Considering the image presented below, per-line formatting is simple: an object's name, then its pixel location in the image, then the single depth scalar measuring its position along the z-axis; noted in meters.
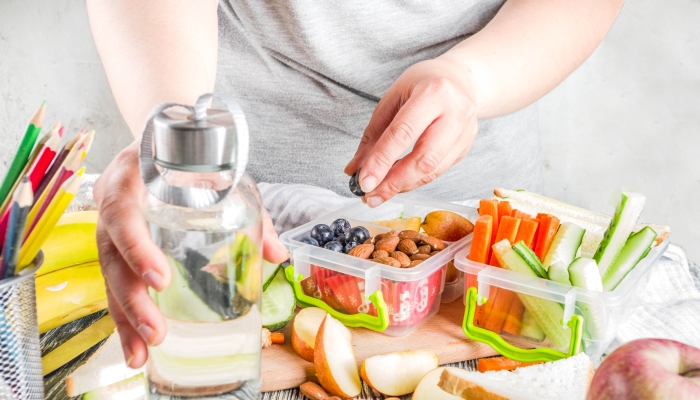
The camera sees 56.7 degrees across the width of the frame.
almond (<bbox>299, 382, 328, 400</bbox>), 0.82
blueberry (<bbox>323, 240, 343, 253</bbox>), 1.04
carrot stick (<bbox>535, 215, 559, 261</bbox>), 1.03
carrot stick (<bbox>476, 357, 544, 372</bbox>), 0.92
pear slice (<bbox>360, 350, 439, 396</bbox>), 0.83
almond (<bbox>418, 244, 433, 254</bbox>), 1.05
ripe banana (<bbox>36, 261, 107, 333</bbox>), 0.82
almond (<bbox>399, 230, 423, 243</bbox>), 1.07
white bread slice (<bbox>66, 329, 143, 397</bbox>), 0.74
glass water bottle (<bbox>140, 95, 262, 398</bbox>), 0.49
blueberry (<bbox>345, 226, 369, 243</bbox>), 1.07
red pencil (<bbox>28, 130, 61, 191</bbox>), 0.62
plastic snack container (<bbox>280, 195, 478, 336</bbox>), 0.99
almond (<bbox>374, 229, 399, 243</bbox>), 1.08
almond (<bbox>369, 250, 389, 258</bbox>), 1.01
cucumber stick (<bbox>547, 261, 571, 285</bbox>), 0.95
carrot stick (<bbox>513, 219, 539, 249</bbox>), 1.02
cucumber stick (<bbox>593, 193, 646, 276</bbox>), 0.99
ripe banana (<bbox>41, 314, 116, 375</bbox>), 0.81
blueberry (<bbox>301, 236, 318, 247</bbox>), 1.07
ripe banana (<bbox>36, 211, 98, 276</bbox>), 0.82
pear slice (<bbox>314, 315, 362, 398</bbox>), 0.82
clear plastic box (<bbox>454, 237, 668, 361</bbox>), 0.92
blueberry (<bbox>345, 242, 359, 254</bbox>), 1.04
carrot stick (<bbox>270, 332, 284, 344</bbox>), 0.95
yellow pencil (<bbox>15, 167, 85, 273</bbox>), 0.57
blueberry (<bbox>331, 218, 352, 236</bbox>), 1.09
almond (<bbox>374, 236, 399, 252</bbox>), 1.04
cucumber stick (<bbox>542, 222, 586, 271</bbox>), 1.00
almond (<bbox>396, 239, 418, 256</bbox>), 1.04
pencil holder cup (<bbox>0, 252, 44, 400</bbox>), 0.62
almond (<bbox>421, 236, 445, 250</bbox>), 1.06
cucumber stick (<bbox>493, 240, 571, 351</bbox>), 0.94
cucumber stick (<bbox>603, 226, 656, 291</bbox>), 0.97
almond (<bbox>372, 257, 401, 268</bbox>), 0.99
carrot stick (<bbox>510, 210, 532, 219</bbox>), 1.05
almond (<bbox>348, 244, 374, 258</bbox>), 1.01
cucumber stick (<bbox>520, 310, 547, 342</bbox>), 0.98
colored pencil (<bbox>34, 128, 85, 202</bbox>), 0.62
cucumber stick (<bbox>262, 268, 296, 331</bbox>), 0.98
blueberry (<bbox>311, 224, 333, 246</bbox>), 1.08
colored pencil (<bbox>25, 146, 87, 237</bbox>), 0.59
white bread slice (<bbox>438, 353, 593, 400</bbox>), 0.75
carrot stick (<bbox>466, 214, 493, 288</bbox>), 1.00
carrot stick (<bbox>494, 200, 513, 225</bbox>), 1.08
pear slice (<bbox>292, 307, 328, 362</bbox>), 0.91
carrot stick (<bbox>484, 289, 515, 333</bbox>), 0.99
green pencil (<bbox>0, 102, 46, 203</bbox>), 0.61
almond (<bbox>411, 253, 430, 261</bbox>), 1.02
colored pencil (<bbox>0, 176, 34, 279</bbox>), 0.54
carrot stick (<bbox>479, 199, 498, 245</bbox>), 1.07
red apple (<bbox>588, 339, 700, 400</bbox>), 0.60
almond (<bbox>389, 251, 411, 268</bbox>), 0.99
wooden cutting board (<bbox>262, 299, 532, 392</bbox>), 0.87
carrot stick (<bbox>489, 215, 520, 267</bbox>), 1.02
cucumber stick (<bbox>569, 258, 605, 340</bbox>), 0.93
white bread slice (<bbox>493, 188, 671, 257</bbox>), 1.13
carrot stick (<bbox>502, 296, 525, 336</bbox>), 0.99
